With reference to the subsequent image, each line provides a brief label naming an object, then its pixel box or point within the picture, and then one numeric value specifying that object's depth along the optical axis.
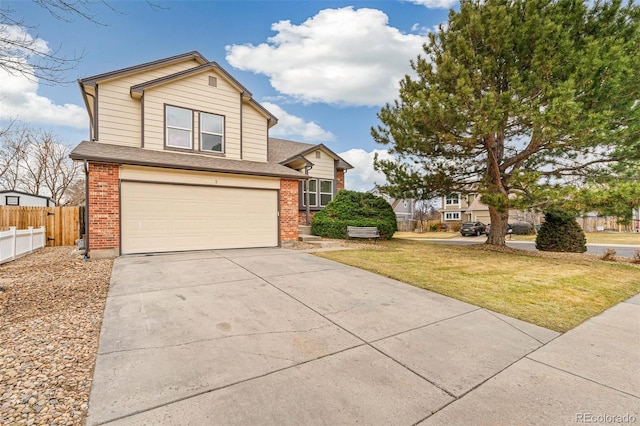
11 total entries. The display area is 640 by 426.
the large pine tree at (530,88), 8.60
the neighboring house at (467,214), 33.88
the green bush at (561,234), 12.28
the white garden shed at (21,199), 17.70
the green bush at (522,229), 29.62
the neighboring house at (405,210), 43.56
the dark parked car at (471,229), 28.64
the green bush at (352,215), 14.00
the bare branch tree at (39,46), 4.18
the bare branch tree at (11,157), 19.84
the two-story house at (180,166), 8.51
